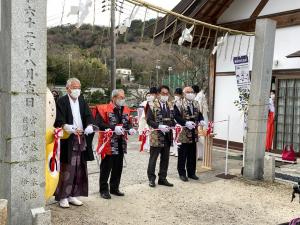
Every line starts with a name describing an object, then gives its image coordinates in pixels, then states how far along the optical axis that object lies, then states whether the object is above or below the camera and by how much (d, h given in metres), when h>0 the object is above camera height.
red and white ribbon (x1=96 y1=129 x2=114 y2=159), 6.06 -0.82
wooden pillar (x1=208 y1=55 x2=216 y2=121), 12.51 +0.30
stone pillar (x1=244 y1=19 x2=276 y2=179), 7.98 -0.02
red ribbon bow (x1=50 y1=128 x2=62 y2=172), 5.21 -0.84
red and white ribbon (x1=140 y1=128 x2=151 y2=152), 7.09 -0.80
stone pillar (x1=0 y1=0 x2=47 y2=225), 4.29 -0.16
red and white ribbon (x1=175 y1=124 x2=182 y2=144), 7.34 -0.72
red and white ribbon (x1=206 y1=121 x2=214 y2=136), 8.51 -0.79
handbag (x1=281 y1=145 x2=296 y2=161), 9.60 -1.52
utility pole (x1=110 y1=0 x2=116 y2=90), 17.36 +1.49
